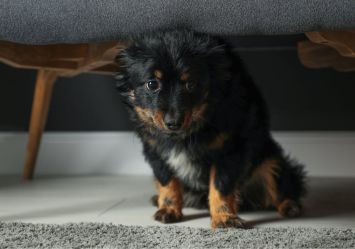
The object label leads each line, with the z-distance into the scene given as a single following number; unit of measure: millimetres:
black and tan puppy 1393
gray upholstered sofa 1252
